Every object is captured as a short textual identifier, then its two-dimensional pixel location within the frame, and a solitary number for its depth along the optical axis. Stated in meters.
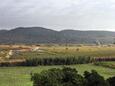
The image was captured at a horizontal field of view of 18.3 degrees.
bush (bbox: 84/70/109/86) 41.51
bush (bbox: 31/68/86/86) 42.78
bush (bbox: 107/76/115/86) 43.87
